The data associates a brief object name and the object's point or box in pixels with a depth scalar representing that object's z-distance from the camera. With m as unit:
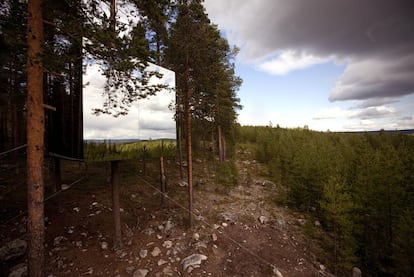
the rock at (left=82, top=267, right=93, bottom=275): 6.37
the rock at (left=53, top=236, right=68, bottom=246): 7.58
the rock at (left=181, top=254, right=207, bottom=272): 6.79
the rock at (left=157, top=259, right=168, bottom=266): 6.92
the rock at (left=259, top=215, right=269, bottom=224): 10.82
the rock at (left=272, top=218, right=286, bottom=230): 10.49
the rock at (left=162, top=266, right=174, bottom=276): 6.51
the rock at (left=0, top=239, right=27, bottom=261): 6.72
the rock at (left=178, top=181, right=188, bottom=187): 14.71
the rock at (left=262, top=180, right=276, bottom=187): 17.67
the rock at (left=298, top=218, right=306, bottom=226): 11.65
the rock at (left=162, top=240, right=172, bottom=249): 7.86
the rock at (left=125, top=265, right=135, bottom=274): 6.54
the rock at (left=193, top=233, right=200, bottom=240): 8.47
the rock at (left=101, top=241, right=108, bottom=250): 7.62
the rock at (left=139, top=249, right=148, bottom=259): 7.25
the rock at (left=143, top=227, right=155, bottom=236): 8.73
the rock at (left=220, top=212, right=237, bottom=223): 10.54
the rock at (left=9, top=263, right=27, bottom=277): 5.98
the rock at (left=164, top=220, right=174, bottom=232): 9.06
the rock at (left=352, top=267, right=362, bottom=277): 8.21
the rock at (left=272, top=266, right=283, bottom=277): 6.81
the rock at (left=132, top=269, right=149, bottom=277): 6.33
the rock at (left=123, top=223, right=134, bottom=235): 8.55
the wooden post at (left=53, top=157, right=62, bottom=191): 9.22
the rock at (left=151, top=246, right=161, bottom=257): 7.38
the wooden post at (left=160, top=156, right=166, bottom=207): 11.17
